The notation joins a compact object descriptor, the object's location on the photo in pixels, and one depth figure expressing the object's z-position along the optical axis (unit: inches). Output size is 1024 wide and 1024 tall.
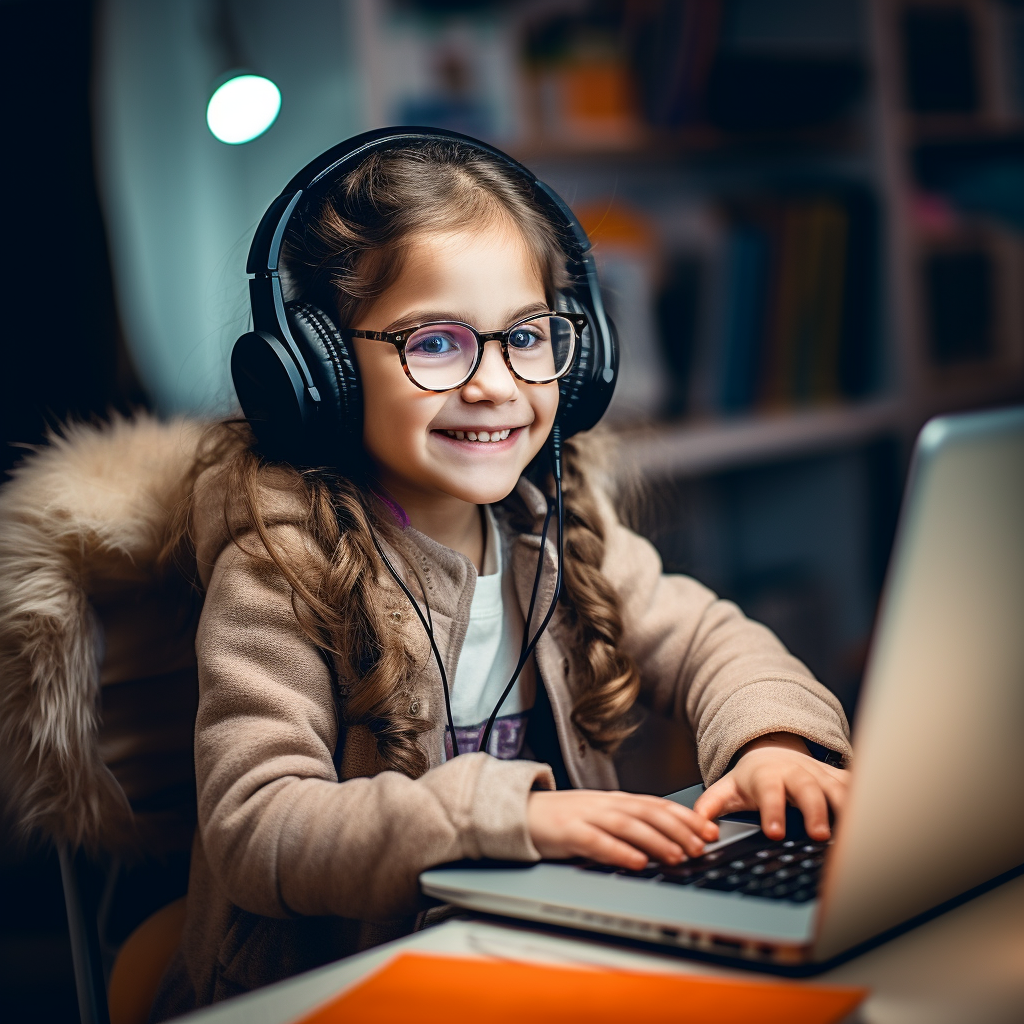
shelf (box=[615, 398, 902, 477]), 82.8
